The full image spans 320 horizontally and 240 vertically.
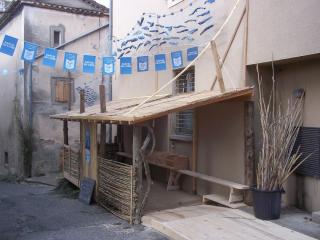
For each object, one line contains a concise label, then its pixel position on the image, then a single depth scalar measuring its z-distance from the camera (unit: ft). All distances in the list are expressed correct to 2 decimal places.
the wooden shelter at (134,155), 23.44
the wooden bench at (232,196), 24.46
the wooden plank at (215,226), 19.34
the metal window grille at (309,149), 22.67
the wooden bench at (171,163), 31.86
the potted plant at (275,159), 21.65
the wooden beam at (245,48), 25.35
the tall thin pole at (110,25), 45.32
